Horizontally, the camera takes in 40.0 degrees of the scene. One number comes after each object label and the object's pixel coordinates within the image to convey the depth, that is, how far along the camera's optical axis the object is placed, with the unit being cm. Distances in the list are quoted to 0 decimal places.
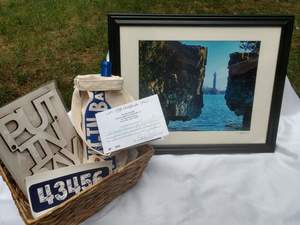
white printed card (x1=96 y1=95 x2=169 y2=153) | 70
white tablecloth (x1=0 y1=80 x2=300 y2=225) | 73
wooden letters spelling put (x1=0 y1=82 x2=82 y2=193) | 67
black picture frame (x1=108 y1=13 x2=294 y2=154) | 78
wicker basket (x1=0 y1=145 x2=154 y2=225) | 61
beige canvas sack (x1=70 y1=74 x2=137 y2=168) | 72
